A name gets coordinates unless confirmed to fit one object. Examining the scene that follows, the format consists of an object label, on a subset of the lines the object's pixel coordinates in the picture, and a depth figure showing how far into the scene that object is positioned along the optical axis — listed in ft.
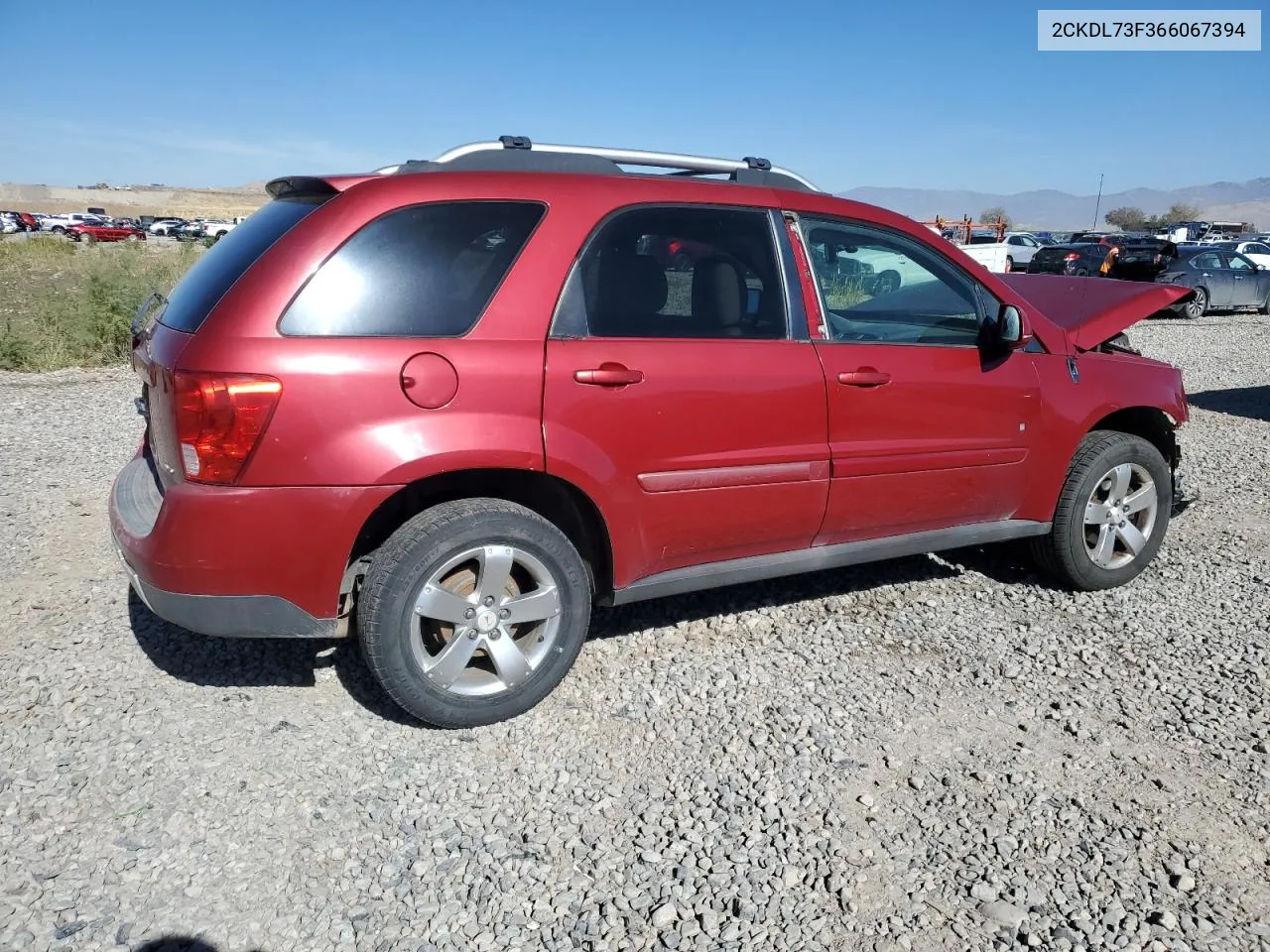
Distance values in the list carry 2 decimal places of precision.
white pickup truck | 72.33
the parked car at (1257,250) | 97.25
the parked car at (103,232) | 178.48
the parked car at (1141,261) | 69.67
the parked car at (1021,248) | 109.50
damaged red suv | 9.84
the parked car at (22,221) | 196.85
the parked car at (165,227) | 203.93
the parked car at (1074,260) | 75.00
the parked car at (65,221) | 200.58
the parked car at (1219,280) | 66.80
